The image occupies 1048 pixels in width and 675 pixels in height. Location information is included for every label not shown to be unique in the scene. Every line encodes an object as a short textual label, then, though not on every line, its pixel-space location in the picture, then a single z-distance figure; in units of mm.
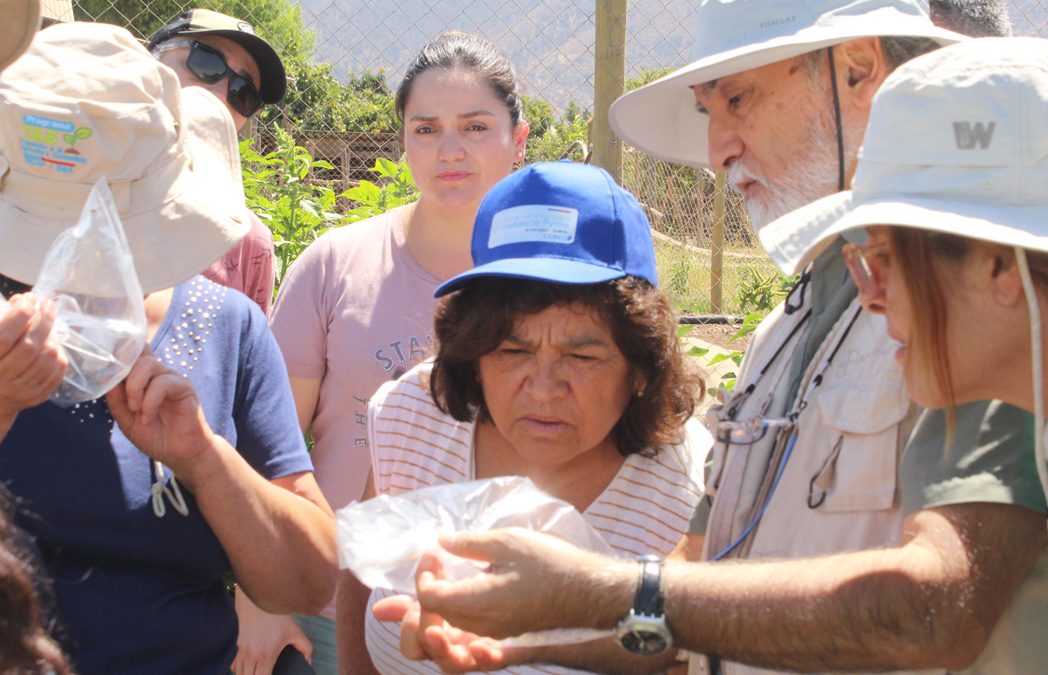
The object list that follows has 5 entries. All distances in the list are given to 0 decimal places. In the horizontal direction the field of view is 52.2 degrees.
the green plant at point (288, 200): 4160
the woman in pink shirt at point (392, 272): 2877
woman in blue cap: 2098
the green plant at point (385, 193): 4387
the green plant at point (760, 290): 4770
